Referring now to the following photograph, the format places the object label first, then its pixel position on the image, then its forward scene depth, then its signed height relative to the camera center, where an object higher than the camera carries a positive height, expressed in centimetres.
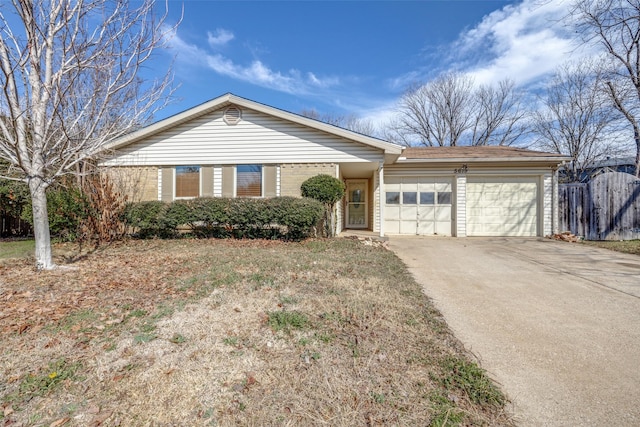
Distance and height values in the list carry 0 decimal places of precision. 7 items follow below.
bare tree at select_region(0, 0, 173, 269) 478 +223
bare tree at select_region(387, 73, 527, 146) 2384 +794
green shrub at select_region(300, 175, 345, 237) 962 +66
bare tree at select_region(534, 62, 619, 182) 1933 +557
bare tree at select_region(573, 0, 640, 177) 975 +606
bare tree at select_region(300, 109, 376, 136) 3015 +916
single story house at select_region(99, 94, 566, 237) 1027 +158
